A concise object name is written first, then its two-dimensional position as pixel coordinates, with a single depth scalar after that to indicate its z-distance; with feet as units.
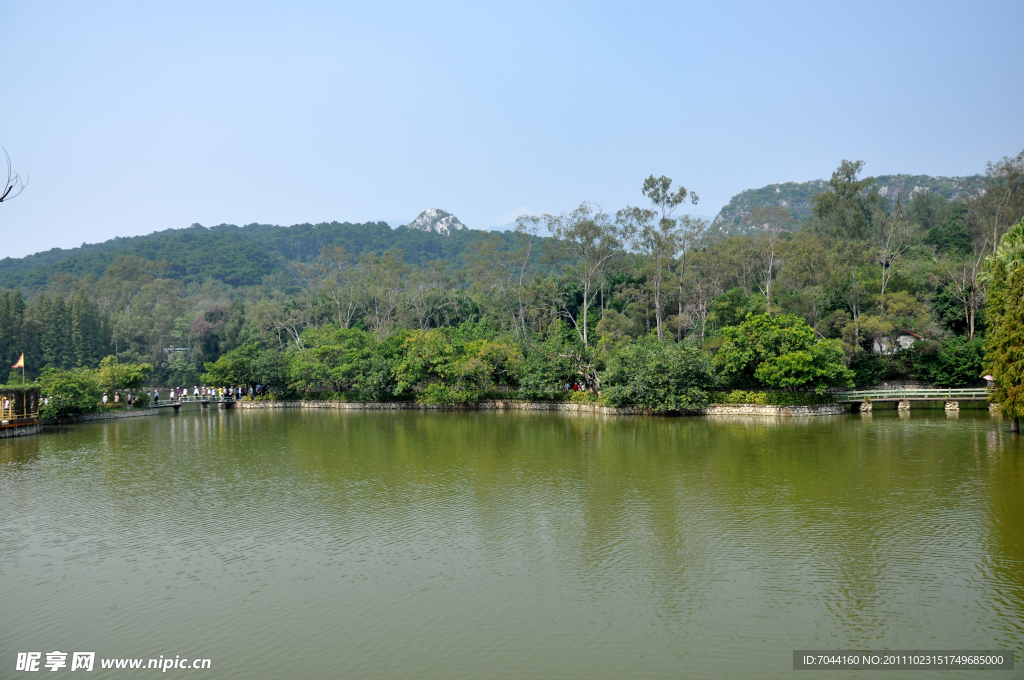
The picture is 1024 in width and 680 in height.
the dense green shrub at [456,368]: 122.52
